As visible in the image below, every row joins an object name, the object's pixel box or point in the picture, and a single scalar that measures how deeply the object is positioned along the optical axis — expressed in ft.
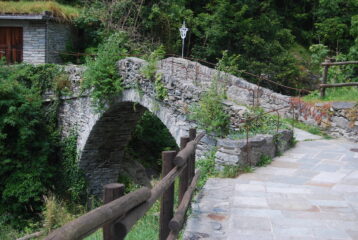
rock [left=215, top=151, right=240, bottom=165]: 20.85
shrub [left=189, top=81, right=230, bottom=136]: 24.04
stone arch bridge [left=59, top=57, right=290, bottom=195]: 27.22
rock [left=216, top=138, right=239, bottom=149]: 21.12
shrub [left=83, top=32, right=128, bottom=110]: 33.12
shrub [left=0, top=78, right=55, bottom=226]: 35.94
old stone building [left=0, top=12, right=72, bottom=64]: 52.26
